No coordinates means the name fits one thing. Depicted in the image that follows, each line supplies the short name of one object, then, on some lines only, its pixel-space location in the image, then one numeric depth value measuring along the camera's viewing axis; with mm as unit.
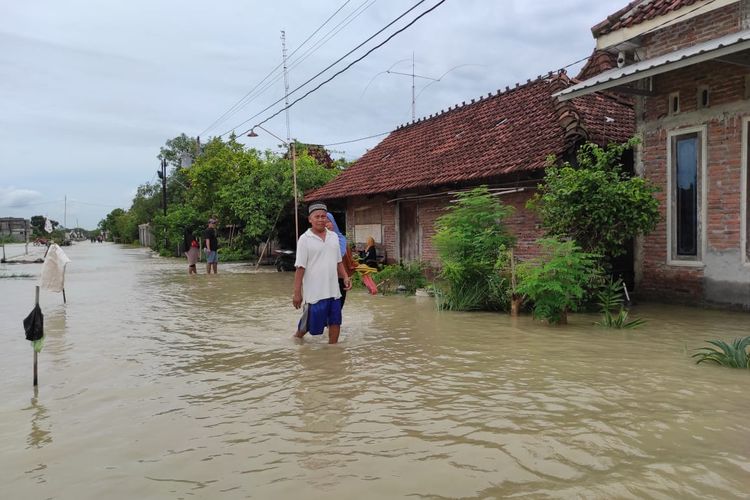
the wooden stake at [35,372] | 5250
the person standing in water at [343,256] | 7271
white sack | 11695
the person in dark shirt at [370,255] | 16094
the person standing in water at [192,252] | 19281
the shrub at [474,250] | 9703
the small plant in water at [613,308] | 7914
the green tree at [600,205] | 8320
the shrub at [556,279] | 7781
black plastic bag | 5012
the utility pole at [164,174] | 45812
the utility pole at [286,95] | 18875
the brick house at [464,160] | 11320
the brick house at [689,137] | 8602
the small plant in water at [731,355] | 5504
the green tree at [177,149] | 51969
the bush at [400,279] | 13414
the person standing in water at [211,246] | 18469
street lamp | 19831
